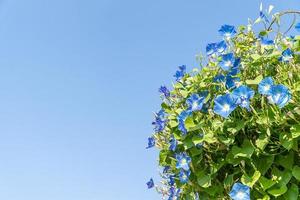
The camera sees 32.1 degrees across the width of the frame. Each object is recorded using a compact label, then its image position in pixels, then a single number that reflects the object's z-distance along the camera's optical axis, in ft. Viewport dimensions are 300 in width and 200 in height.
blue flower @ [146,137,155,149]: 9.29
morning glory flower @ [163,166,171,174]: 9.06
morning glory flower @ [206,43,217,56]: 8.23
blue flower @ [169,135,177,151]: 8.21
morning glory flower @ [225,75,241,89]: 7.64
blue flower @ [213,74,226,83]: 7.87
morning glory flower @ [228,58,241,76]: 7.75
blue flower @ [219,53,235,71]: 7.75
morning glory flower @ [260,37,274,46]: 7.91
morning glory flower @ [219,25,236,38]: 8.28
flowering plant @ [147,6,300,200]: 7.07
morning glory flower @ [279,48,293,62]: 7.42
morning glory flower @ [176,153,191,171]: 7.92
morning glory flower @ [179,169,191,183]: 8.09
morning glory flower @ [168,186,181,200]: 8.92
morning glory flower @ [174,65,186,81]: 8.96
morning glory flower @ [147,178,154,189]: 10.05
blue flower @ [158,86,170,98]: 9.07
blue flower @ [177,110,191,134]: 7.88
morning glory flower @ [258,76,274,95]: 6.93
